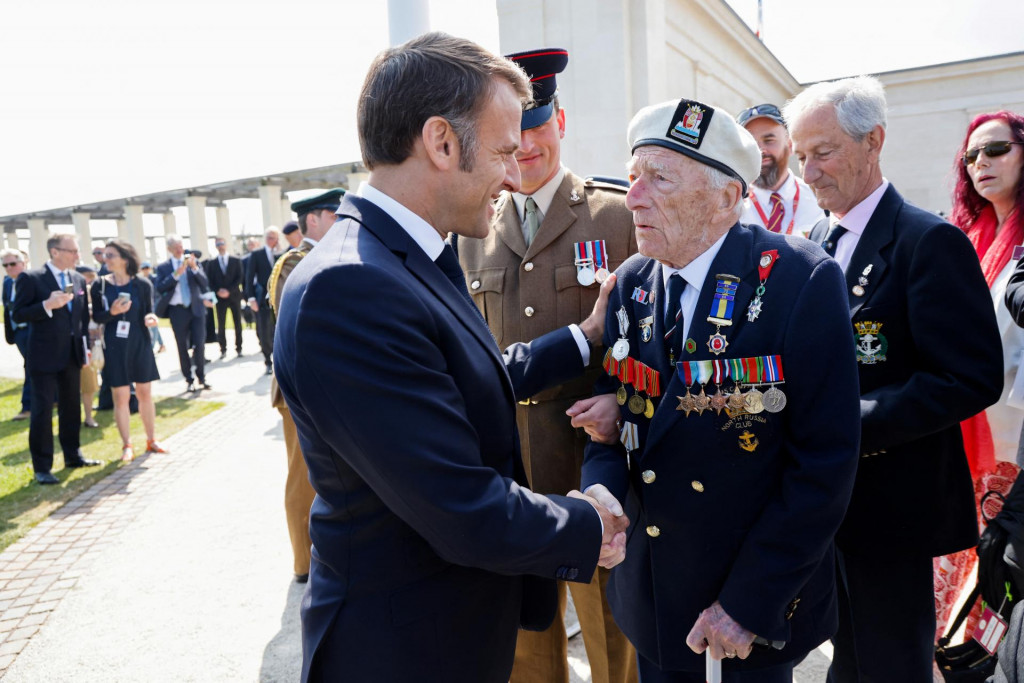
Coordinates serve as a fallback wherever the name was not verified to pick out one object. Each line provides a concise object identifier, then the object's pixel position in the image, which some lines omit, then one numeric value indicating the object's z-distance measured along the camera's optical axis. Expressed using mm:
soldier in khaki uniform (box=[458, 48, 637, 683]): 2662
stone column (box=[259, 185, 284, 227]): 31734
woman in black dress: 7809
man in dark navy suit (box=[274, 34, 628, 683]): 1294
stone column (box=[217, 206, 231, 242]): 42812
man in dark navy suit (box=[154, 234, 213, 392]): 11797
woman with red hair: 2980
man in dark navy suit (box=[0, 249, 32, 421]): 7674
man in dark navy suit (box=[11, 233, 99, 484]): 7102
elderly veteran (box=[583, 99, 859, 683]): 1692
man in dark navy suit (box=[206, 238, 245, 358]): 15000
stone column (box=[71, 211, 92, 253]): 43197
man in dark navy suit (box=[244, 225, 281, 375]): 13273
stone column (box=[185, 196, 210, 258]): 35688
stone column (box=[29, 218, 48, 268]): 47841
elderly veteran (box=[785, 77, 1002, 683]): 2092
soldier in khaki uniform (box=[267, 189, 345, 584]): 4426
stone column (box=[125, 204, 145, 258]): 39791
